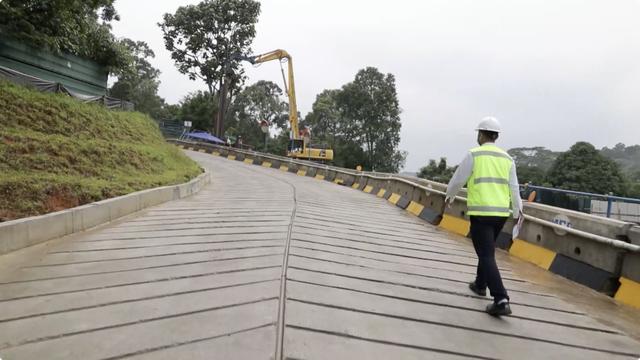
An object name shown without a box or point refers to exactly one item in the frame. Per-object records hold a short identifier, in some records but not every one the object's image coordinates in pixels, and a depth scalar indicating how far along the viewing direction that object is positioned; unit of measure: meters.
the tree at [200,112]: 47.41
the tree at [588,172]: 38.25
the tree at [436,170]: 46.12
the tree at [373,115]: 54.81
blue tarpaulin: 38.92
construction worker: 4.04
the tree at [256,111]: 66.56
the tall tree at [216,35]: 41.03
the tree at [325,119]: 62.09
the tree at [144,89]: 55.88
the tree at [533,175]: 43.81
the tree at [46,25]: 11.51
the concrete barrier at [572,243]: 4.67
